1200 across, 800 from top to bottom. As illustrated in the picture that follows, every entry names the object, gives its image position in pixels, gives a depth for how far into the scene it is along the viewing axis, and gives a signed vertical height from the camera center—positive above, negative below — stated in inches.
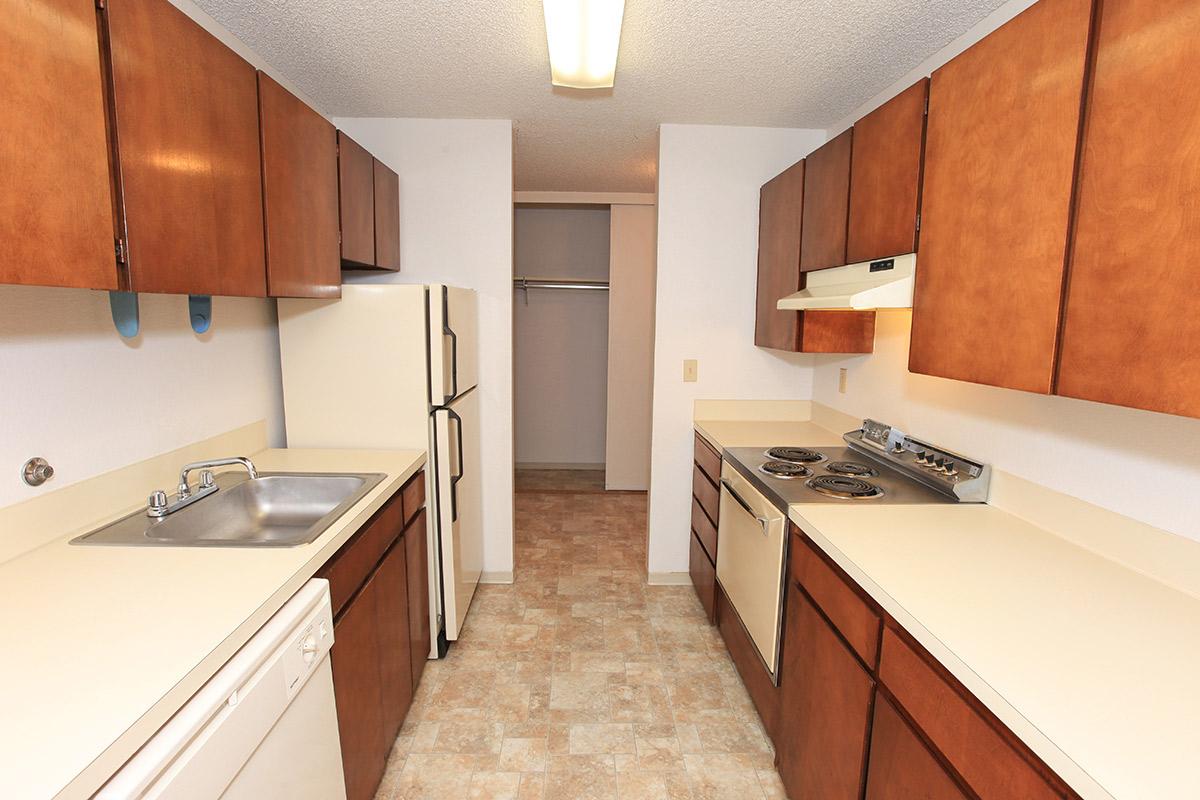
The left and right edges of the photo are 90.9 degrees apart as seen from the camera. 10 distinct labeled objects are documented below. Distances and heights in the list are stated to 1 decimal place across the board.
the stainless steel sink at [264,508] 63.2 -21.0
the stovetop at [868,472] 71.6 -18.2
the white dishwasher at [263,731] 33.2 -26.0
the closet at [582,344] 187.6 -1.9
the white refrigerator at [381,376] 90.7 -6.4
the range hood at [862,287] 67.6 +7.3
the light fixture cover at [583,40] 65.4 +36.3
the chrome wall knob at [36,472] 53.4 -13.0
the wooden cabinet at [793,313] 98.8 +7.2
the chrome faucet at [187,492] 62.2 -17.9
